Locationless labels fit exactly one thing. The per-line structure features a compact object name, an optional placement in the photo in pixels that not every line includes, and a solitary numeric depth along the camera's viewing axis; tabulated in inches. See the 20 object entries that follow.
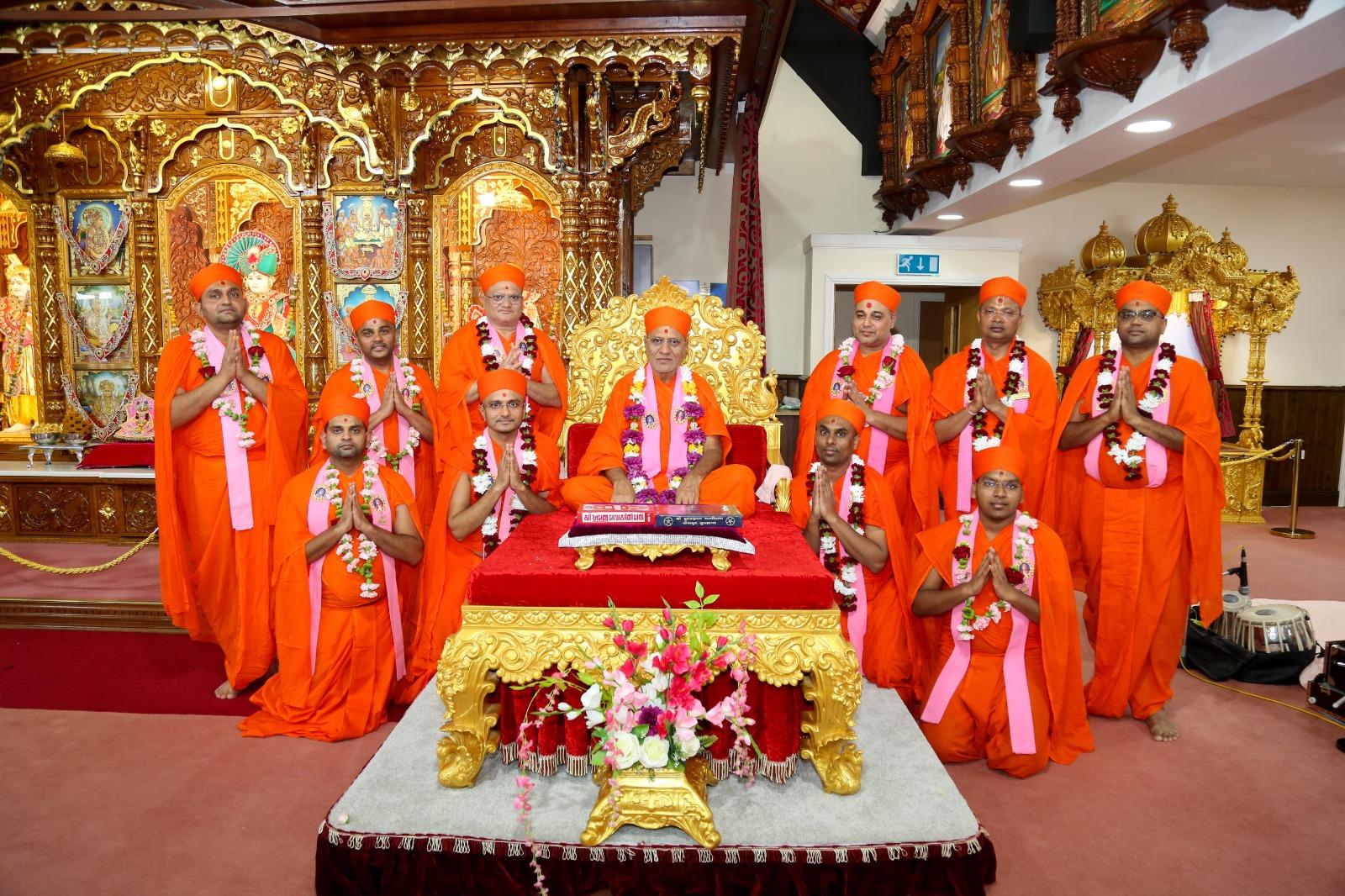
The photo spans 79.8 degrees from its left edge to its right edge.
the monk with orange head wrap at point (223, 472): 179.8
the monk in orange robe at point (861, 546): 159.5
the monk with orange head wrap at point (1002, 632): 143.6
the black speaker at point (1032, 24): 215.8
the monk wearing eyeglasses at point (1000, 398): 179.0
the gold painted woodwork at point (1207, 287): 374.3
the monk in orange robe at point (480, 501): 165.2
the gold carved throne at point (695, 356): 189.2
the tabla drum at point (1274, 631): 192.5
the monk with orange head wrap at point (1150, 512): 164.9
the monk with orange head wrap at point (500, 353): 190.7
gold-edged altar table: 114.0
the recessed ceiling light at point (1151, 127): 202.8
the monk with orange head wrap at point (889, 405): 182.1
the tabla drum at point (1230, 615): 199.9
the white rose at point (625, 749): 103.5
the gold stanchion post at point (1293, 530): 339.3
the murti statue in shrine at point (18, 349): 317.1
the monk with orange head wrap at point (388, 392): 181.3
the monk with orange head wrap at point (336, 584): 156.3
